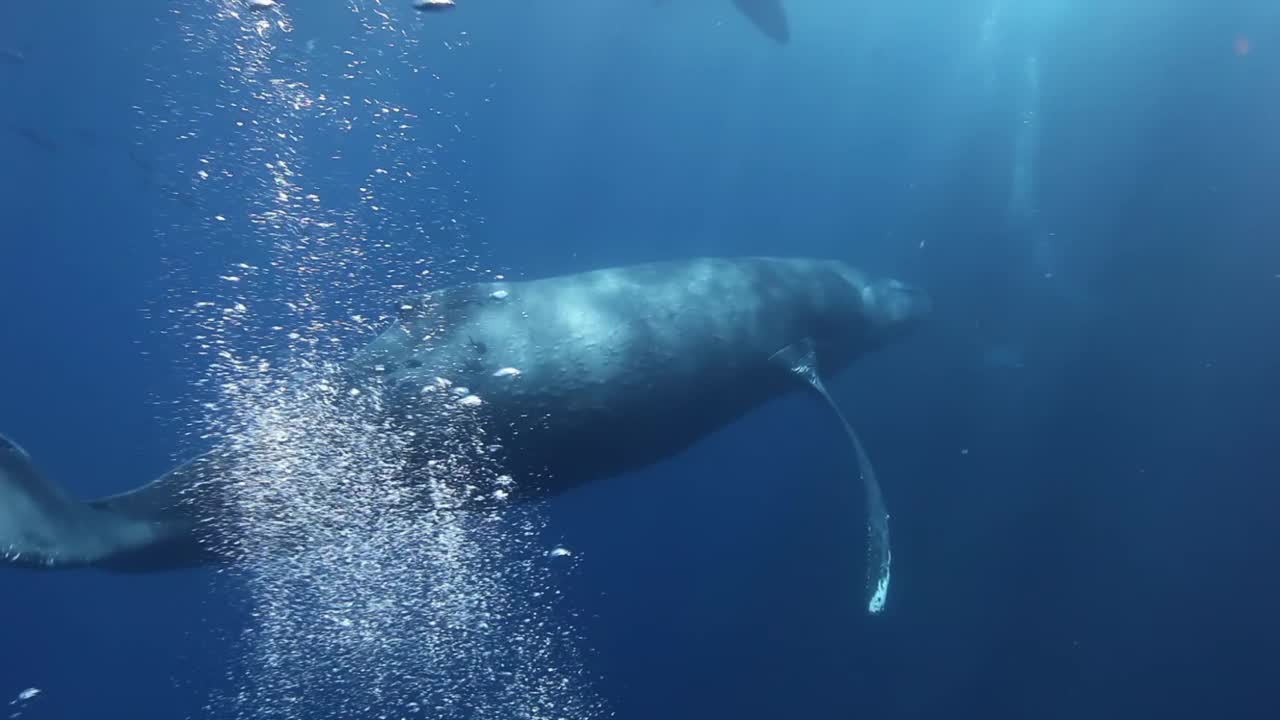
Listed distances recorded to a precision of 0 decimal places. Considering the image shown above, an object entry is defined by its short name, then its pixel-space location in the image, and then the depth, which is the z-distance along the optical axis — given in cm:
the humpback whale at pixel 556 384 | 685
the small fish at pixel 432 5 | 742
